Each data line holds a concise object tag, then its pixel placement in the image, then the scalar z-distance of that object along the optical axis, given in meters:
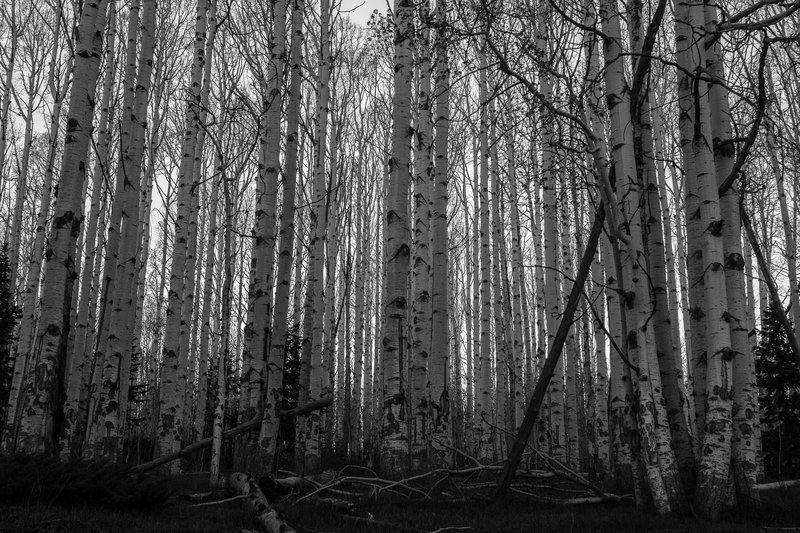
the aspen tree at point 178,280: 8.56
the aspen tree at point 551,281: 10.62
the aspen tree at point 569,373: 11.84
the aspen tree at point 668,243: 11.77
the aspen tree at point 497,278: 14.58
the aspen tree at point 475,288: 17.48
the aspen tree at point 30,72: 15.32
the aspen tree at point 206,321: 14.20
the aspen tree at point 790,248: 12.98
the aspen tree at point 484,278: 12.33
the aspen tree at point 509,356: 12.97
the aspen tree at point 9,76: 16.16
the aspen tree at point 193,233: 11.70
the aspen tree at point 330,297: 12.38
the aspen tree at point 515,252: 13.66
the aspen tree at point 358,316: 16.88
